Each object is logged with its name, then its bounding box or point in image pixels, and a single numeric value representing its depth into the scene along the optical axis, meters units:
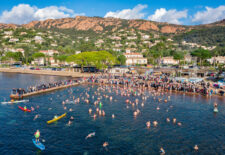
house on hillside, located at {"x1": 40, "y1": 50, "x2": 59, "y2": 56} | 146.73
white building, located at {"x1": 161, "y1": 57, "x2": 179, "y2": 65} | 124.50
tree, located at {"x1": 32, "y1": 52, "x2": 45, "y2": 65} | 118.01
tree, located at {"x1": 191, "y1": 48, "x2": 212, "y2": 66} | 94.31
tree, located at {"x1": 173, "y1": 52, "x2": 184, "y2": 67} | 99.13
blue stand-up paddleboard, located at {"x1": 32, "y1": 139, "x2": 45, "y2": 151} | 22.34
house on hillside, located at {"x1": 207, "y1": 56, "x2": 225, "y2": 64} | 110.51
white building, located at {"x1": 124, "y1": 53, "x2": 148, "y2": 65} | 119.69
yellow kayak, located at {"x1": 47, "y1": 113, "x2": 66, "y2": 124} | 29.55
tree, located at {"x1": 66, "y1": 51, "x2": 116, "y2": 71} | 82.06
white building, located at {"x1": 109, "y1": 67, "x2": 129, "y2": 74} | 84.56
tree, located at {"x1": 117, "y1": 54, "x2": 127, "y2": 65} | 109.81
